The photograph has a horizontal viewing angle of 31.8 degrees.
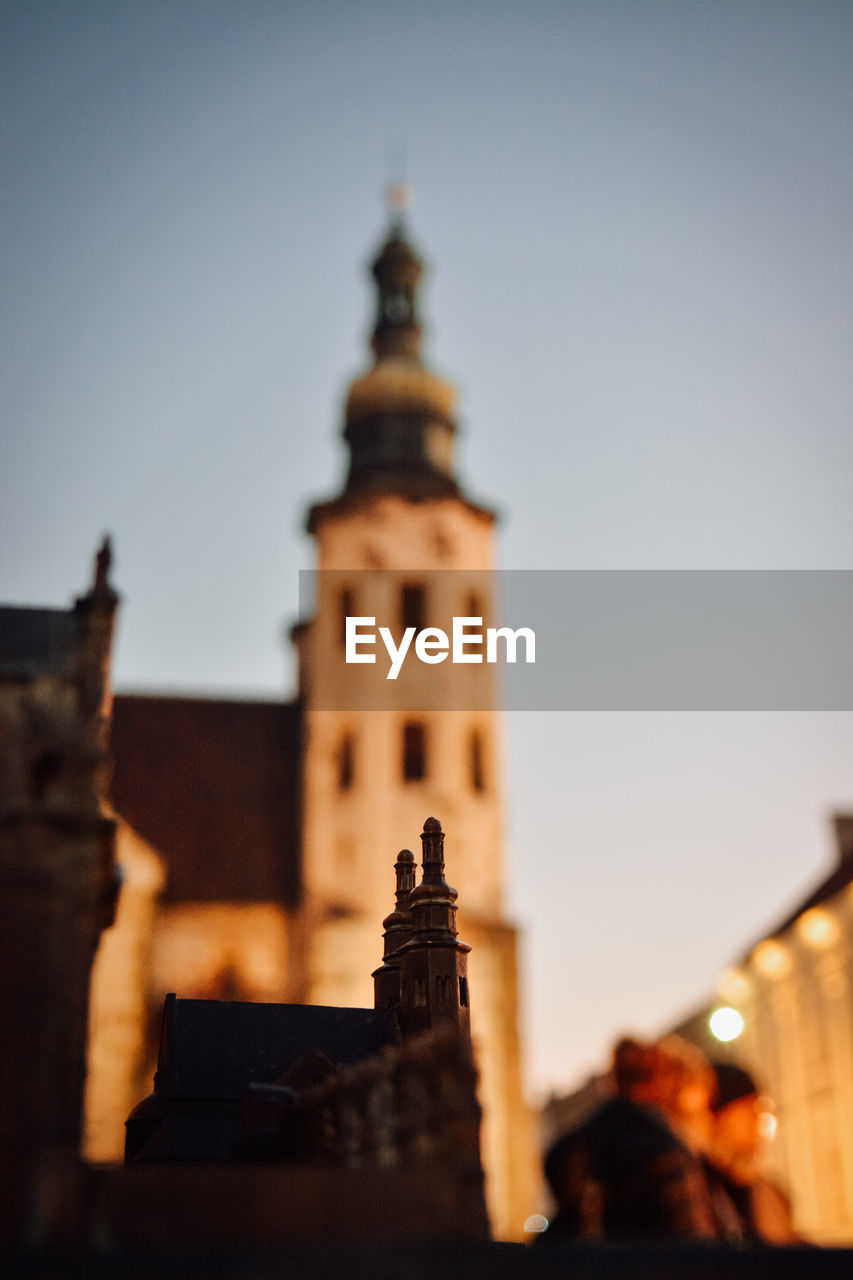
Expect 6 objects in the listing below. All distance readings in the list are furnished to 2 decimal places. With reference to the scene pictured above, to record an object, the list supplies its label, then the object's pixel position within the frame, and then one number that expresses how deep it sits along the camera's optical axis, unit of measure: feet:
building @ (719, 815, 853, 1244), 148.36
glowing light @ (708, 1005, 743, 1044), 45.29
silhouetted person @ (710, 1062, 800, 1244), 40.16
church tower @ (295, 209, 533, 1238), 151.33
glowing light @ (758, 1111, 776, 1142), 41.52
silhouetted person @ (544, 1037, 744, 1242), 36.88
